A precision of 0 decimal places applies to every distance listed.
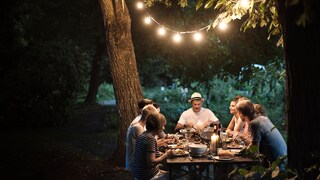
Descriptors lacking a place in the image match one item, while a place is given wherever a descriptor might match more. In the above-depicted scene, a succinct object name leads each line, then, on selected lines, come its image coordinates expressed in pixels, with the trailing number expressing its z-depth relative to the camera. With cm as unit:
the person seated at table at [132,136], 558
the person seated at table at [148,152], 474
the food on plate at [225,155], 497
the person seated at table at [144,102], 667
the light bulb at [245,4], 473
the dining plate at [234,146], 559
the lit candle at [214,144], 525
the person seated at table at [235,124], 700
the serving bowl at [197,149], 509
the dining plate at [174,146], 573
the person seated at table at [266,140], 508
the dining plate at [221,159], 490
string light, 734
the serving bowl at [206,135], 591
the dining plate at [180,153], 516
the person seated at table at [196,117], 770
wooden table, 486
